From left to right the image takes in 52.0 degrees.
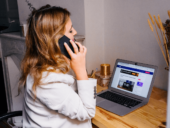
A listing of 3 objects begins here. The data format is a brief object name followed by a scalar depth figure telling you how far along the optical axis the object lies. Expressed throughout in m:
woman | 0.83
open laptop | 1.11
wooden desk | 0.92
